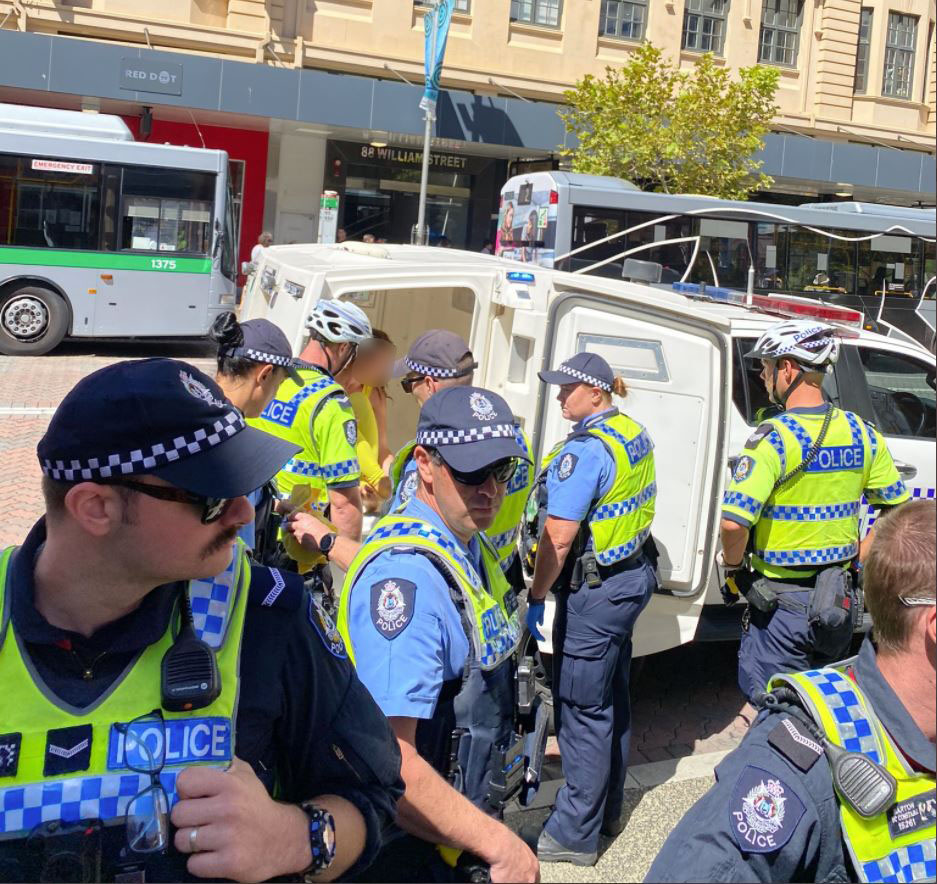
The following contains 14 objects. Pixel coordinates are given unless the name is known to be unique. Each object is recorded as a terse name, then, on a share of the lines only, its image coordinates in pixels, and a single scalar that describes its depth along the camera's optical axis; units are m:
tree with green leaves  19.47
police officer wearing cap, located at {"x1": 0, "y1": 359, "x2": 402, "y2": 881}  1.60
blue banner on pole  19.88
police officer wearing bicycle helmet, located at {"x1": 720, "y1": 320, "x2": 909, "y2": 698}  4.30
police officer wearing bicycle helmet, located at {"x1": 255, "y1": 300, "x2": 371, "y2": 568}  4.25
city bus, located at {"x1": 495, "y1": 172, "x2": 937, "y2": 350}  15.82
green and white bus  15.78
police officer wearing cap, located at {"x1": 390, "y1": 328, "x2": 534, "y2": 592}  4.08
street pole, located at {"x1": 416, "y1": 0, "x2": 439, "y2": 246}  17.41
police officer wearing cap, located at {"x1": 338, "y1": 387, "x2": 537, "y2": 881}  2.23
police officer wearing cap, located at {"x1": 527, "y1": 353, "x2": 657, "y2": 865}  4.38
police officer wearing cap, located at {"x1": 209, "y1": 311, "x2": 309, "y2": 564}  4.02
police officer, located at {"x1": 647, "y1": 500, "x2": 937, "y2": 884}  1.74
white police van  5.09
